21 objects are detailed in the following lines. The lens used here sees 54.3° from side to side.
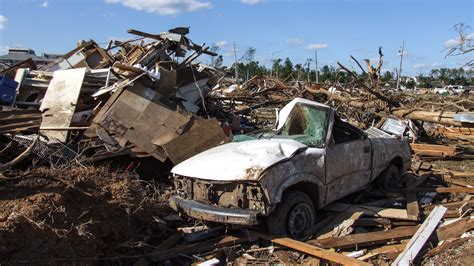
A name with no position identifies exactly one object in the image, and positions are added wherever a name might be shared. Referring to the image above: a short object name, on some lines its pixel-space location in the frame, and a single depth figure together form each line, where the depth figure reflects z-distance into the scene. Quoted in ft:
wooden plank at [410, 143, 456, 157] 39.09
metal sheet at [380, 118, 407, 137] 40.32
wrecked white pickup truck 17.80
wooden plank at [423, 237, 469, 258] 17.90
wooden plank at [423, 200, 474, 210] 23.36
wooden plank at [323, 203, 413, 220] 21.16
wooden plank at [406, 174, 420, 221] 20.95
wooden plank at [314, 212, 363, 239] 19.62
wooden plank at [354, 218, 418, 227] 20.94
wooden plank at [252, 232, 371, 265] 16.31
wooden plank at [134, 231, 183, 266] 18.59
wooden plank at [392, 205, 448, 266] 16.84
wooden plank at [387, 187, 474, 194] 25.98
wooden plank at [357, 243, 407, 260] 17.98
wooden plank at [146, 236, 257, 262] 17.71
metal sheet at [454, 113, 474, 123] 33.73
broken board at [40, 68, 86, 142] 28.71
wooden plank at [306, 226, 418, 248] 18.54
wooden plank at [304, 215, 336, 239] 19.51
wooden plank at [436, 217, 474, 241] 19.33
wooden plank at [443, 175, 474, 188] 29.01
